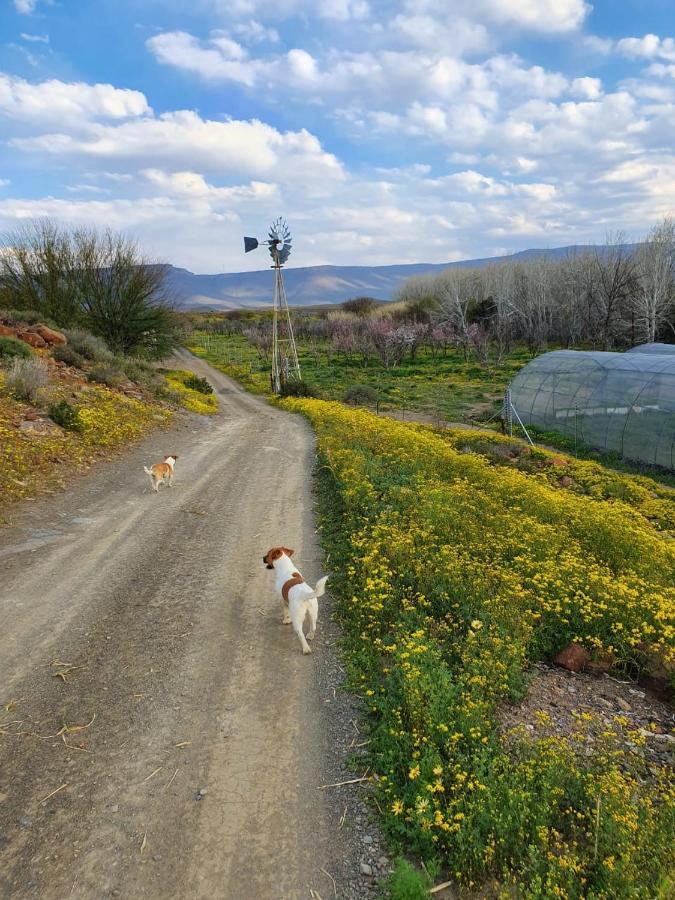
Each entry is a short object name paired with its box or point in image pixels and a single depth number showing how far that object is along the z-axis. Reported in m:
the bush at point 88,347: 23.38
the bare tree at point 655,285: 43.19
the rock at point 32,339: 20.98
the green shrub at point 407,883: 2.89
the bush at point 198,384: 32.88
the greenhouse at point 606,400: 16.31
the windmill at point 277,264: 33.16
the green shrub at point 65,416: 14.10
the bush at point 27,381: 14.62
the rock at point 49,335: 22.07
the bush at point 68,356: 21.05
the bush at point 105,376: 20.94
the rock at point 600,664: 5.11
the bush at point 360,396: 28.53
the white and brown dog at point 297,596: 5.20
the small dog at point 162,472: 11.16
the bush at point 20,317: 23.11
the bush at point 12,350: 17.92
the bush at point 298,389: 31.11
